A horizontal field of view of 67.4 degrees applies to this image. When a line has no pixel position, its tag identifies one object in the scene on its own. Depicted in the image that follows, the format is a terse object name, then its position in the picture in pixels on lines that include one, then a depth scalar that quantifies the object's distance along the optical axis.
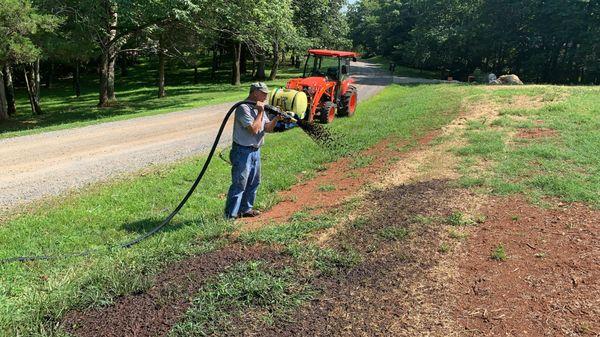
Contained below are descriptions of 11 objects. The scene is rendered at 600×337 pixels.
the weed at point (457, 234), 4.99
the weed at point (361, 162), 9.16
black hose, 5.03
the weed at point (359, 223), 5.40
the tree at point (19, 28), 14.50
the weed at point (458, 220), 5.36
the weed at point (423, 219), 5.38
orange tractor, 13.63
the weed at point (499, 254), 4.47
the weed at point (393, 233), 5.00
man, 5.69
